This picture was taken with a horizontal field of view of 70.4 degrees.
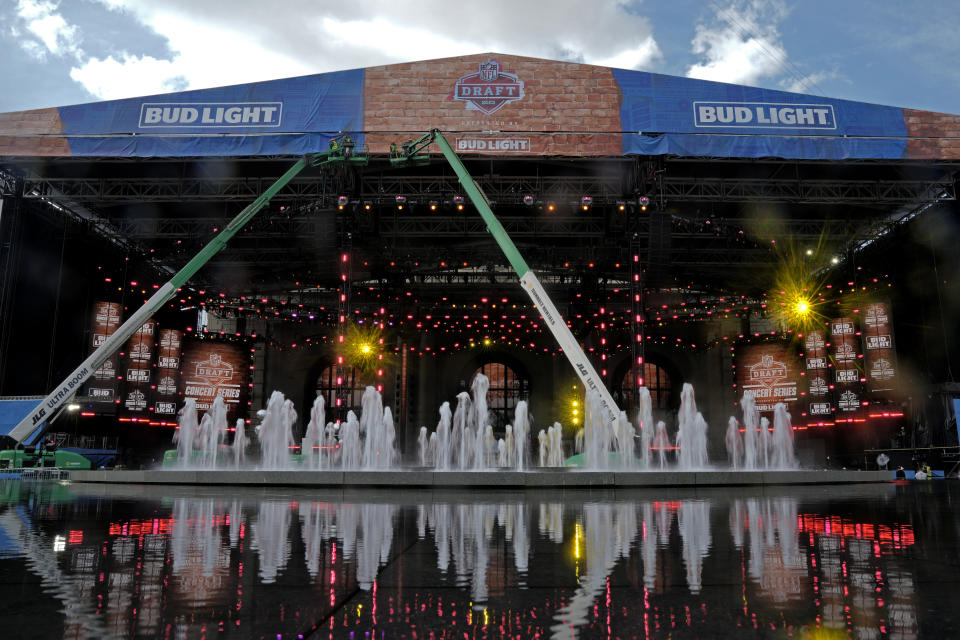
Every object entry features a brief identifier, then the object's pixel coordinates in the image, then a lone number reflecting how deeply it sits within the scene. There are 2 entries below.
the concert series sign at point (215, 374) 25.19
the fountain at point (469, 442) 15.55
